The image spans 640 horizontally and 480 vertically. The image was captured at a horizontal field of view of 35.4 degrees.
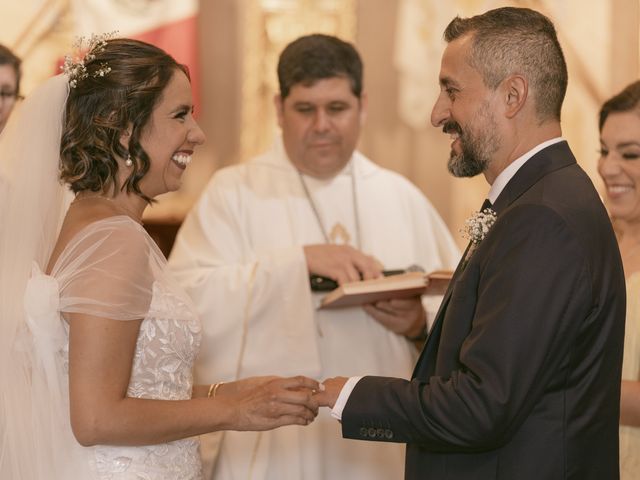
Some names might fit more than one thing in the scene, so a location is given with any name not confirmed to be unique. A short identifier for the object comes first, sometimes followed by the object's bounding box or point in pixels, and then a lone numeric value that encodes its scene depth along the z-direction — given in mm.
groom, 2514
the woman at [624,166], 4055
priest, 4281
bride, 2820
